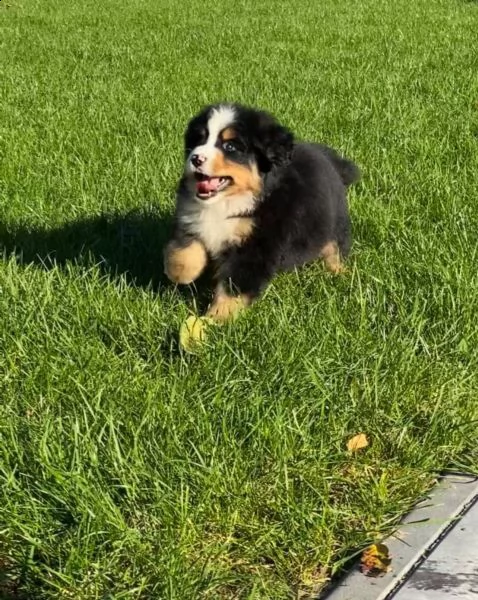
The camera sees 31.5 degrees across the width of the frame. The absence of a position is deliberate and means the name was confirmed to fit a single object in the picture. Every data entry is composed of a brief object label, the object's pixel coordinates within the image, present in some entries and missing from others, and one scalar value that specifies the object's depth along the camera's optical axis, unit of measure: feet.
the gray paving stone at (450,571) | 6.27
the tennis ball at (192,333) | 9.60
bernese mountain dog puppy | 10.30
